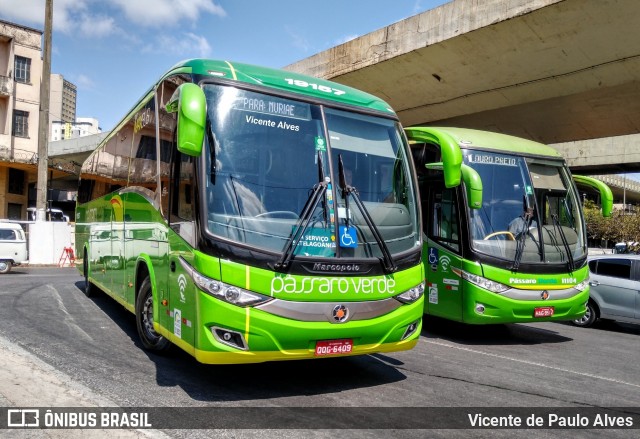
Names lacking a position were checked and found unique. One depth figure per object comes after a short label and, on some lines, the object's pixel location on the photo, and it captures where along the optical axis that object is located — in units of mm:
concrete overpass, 11742
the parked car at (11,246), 19516
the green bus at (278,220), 5004
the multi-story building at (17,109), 37719
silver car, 10961
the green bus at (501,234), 8422
